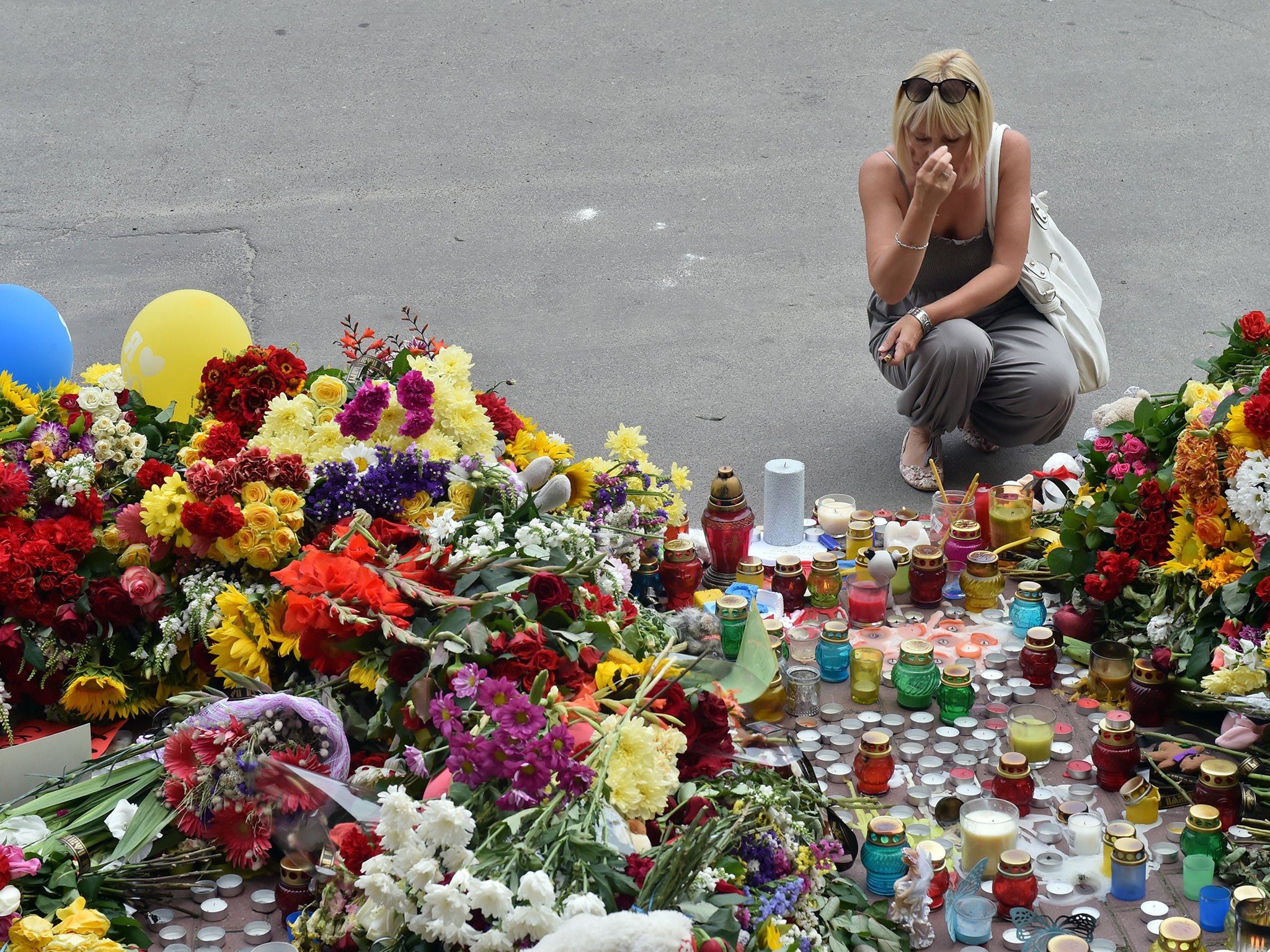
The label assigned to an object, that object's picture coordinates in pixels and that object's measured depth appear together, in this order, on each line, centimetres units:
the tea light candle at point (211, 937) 426
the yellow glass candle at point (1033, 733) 512
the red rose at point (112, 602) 534
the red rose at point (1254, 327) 584
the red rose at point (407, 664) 457
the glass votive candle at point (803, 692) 551
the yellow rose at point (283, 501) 532
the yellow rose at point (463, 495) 548
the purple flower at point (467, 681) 411
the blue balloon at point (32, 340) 722
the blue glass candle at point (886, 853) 445
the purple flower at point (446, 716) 394
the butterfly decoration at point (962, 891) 426
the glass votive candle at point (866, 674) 563
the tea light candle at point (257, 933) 429
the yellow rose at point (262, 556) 518
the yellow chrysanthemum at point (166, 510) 529
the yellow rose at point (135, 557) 545
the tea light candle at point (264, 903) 441
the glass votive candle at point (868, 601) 629
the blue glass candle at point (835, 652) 581
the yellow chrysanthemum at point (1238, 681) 486
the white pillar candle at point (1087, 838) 458
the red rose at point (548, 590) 478
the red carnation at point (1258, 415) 507
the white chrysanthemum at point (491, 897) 331
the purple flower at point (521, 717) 376
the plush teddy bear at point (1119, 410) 649
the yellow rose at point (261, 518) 520
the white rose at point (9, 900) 396
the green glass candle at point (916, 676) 555
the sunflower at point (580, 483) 589
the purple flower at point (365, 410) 551
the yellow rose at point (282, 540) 520
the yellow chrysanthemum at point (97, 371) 612
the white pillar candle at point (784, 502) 705
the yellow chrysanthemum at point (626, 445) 628
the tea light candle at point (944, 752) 524
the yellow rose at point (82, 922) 395
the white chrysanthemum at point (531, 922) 333
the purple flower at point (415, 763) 418
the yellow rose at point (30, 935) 387
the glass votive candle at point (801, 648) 573
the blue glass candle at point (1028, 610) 611
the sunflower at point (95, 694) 529
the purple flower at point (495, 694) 383
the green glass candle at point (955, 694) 545
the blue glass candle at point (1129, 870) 431
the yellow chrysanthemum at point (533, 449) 608
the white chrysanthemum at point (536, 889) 330
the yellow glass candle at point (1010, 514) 670
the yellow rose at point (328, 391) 571
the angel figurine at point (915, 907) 420
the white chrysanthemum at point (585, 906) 329
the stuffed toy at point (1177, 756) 486
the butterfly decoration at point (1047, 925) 411
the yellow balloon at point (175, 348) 717
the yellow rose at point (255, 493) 531
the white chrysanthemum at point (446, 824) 341
